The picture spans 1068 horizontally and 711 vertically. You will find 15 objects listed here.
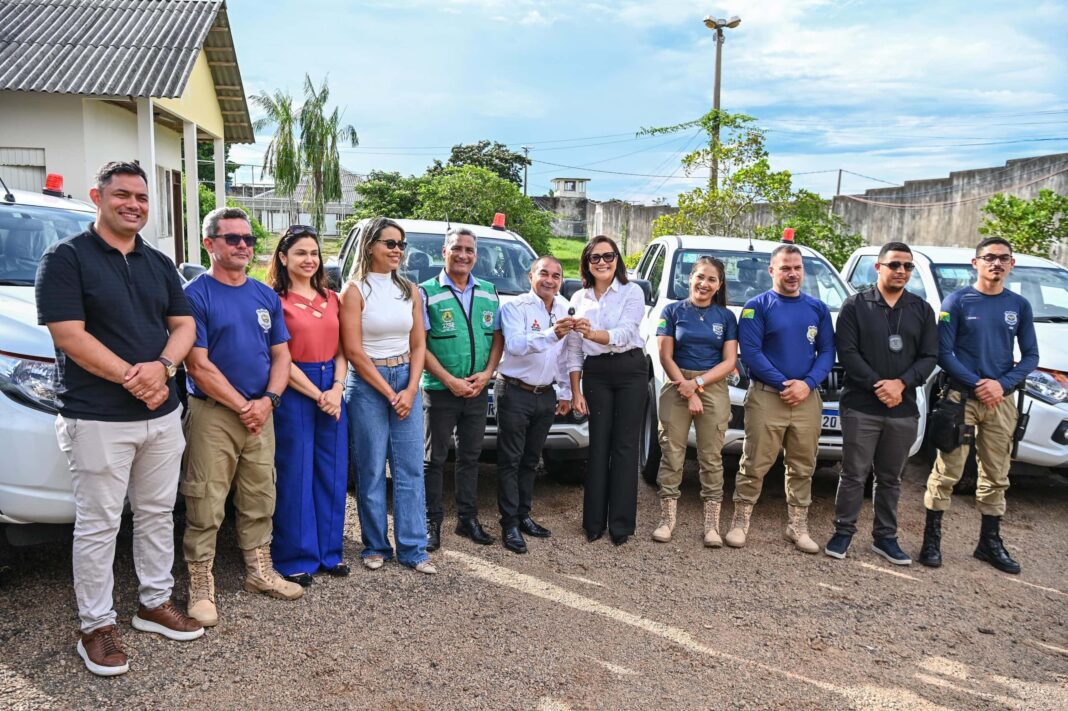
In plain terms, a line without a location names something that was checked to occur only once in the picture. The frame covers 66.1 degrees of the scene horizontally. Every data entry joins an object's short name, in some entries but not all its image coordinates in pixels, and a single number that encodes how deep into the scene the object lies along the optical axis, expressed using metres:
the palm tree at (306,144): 31.70
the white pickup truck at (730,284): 5.72
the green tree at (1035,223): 10.34
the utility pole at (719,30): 19.56
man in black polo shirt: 3.19
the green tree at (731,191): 13.63
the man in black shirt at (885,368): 4.86
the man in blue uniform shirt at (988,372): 5.02
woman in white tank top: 4.36
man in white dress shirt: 4.80
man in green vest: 4.70
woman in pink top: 4.16
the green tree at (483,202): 19.98
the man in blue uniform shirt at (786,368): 5.03
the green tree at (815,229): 13.02
